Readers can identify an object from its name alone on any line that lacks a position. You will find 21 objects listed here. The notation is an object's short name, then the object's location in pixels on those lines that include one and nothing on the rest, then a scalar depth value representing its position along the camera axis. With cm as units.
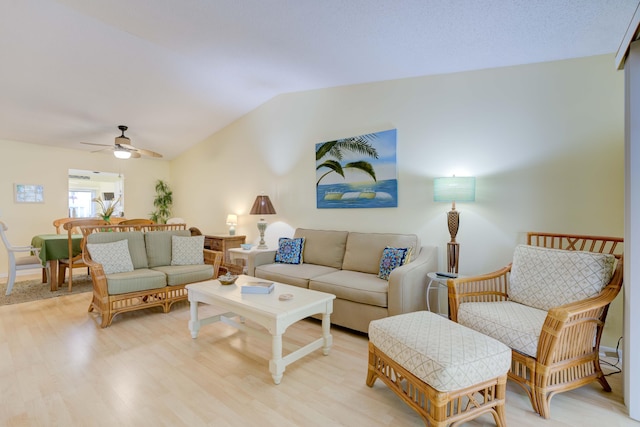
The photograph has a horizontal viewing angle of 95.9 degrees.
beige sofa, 253
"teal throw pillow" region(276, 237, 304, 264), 371
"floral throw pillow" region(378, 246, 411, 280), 284
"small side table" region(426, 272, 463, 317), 261
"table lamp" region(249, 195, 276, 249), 426
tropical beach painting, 340
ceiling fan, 433
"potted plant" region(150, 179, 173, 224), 681
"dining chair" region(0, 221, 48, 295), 384
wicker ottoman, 139
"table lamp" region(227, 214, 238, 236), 504
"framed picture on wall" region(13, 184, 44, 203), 504
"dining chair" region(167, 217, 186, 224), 577
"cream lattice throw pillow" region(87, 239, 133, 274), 308
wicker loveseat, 291
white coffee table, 198
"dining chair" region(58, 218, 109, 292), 391
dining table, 396
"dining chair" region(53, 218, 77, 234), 502
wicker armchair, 163
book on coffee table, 241
